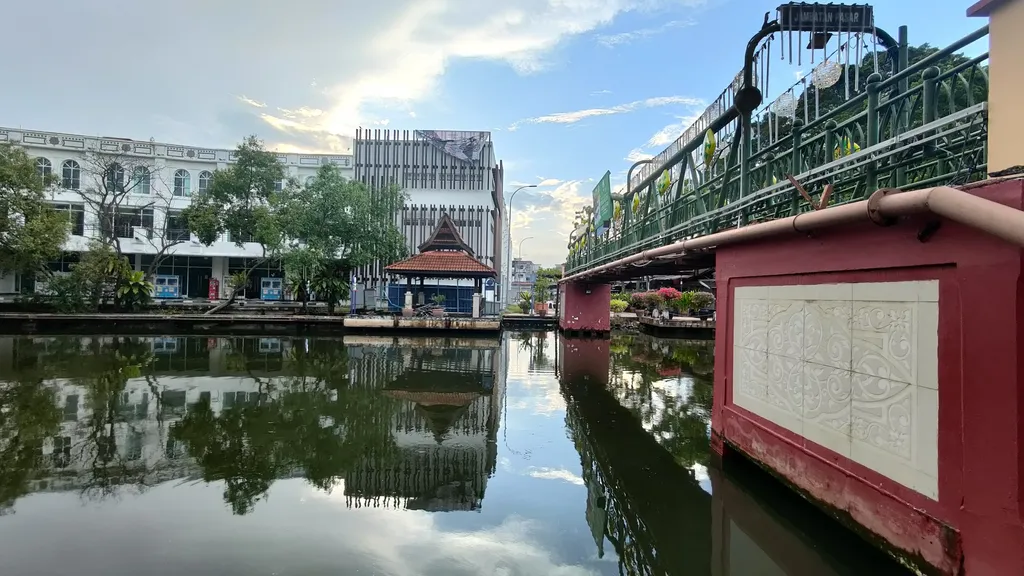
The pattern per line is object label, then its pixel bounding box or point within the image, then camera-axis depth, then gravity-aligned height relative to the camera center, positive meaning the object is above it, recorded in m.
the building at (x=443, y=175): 41.97 +10.63
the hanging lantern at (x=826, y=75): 5.67 +2.66
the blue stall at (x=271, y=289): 37.62 +0.54
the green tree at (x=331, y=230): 25.97 +3.57
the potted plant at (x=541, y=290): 40.09 +1.02
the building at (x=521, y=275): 77.65 +5.17
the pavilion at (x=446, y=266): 25.41 +1.70
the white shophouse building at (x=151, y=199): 32.19 +6.10
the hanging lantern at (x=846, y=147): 5.20 +1.69
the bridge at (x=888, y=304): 3.10 +0.05
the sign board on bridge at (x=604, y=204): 15.20 +3.12
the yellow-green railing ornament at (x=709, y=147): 7.87 +2.46
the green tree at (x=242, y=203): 26.17 +4.93
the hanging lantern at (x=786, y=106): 6.39 +2.60
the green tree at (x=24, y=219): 21.53 +3.15
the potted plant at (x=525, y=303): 37.78 -0.06
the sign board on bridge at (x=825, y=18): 6.11 +3.56
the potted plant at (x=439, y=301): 27.08 -0.04
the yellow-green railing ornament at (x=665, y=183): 10.43 +2.52
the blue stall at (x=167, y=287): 35.72 +0.50
